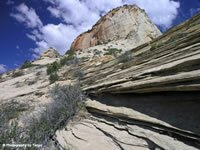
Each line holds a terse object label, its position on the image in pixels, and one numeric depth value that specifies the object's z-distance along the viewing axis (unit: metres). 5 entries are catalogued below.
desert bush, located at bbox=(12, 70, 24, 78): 12.54
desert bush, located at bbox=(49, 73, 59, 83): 7.13
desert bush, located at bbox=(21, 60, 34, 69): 15.17
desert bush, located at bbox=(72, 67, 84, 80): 6.18
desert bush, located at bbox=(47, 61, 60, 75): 9.31
